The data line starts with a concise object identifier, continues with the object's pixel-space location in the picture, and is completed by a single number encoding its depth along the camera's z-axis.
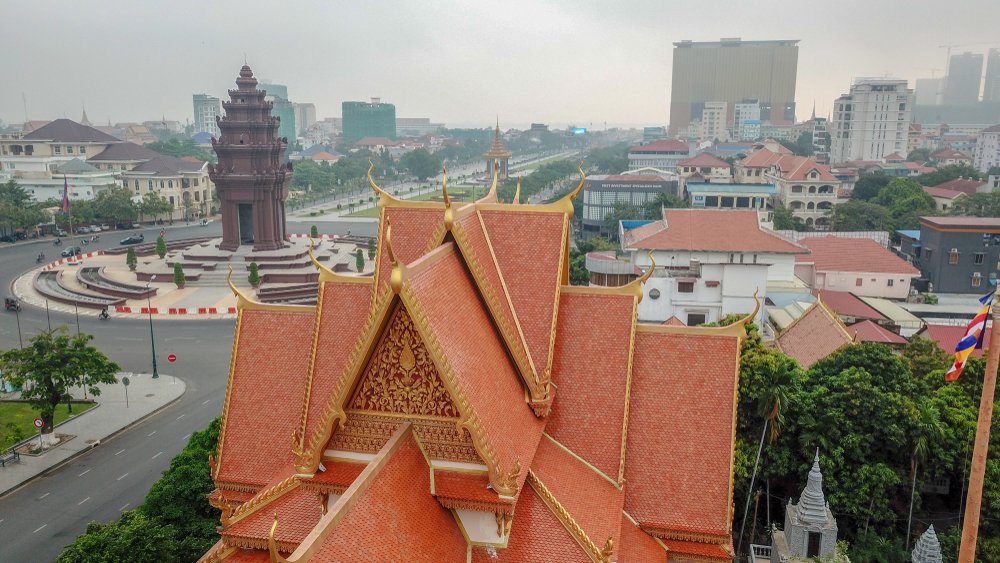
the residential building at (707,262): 41.47
